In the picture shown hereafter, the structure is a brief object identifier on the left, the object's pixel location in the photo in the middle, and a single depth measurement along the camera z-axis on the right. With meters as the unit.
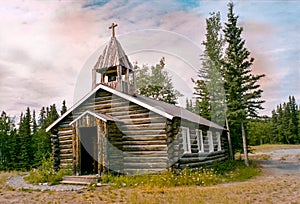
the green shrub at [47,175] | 14.55
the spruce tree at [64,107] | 45.36
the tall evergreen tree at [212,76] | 25.83
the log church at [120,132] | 14.07
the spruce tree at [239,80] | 21.88
